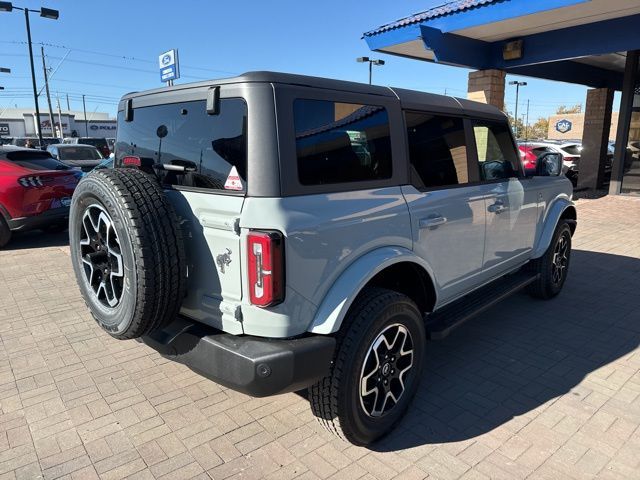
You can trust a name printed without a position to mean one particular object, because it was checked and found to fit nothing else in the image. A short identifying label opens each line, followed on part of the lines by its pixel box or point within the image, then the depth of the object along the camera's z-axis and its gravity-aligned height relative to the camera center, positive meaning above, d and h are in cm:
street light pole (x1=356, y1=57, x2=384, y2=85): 2434 +438
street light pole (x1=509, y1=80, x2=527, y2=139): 4000 +529
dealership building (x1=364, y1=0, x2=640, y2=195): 846 +221
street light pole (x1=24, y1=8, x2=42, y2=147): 1745 +319
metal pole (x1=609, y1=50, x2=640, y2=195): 1223 +64
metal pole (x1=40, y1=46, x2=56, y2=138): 3187 +459
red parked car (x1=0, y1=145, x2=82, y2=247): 721 -69
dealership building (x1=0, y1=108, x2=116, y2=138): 6986 +325
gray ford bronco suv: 221 -46
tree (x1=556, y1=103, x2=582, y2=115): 7525 +591
